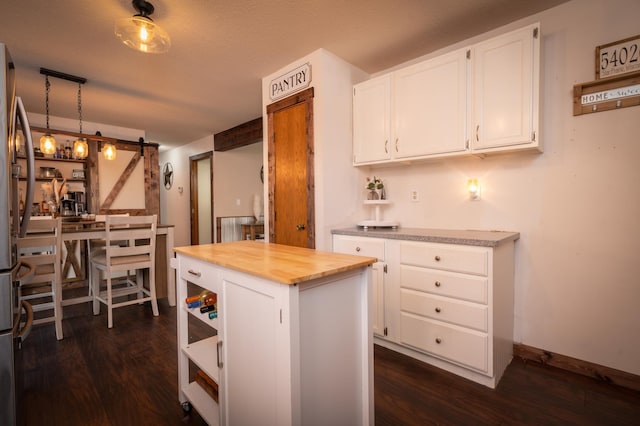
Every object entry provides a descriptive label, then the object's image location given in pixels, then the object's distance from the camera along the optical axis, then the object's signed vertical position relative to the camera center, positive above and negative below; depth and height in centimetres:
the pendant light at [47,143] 305 +69
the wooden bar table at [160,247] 293 -45
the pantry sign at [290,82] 269 +122
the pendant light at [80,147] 342 +73
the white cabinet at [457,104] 191 +77
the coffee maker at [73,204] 393 +8
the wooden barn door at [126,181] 458 +46
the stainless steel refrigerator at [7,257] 111 -18
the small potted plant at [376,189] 278 +17
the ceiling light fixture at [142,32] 180 +111
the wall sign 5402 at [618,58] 177 +91
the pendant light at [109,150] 365 +73
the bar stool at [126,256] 276 -48
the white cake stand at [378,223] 263 -14
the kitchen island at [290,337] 99 -49
